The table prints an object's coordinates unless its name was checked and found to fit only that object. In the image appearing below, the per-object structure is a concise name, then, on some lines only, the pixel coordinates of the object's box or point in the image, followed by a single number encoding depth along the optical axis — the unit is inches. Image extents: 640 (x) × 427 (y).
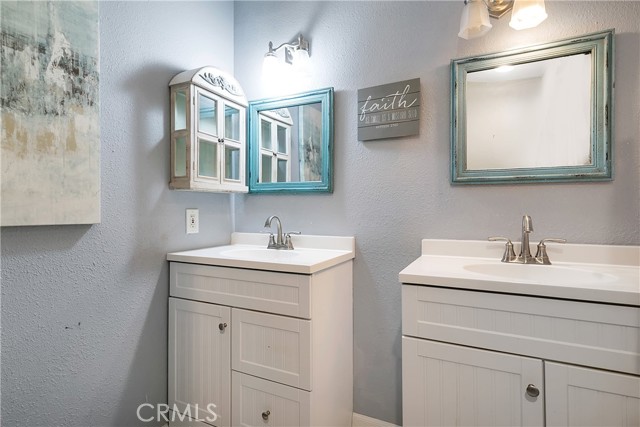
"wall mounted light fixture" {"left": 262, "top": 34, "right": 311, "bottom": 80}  65.4
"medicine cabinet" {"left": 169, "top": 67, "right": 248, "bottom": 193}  57.2
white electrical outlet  63.5
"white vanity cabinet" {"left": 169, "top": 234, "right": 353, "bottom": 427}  48.0
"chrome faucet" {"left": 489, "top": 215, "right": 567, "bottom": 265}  48.0
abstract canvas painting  38.5
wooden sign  57.7
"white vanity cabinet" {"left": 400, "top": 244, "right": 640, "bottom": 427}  33.8
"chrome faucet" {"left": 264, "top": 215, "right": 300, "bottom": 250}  65.1
